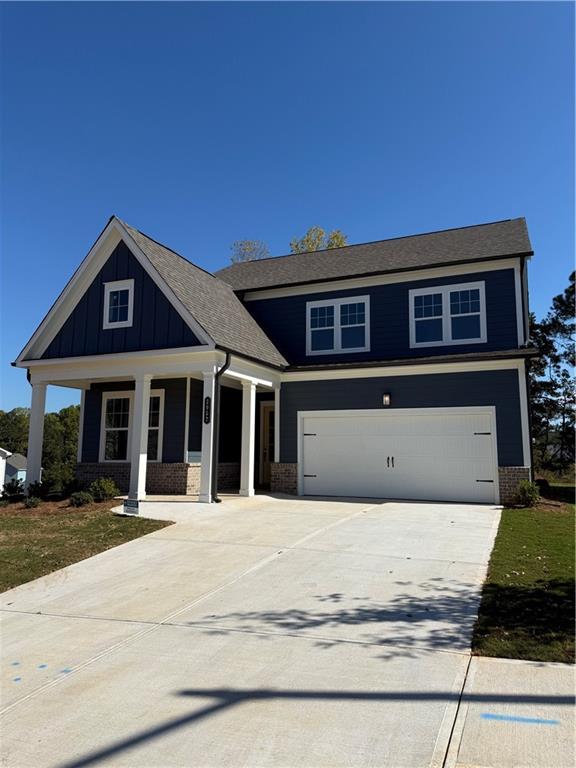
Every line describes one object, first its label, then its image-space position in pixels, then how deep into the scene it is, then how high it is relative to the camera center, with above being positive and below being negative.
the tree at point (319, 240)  35.38 +13.56
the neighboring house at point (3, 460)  38.97 -1.21
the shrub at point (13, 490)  14.82 -1.27
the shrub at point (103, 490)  13.20 -1.11
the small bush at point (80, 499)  12.61 -1.27
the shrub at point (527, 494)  13.07 -1.08
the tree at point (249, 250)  39.00 +14.01
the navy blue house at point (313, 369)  14.02 +2.08
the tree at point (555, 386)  29.50 +3.44
